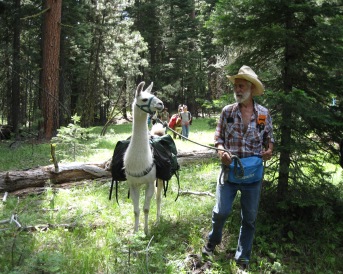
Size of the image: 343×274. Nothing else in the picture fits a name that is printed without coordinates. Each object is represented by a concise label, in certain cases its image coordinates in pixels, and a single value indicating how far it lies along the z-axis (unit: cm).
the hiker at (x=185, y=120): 1491
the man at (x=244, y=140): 379
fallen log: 679
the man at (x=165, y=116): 1736
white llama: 419
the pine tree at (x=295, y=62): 445
